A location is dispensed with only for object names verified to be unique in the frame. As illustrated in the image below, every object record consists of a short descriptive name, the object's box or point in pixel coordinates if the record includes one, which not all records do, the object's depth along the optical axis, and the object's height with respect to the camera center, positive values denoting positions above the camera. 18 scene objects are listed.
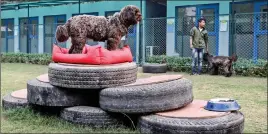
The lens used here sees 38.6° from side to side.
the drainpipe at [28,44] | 19.23 +0.29
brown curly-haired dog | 4.88 +0.31
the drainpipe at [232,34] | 12.55 +0.52
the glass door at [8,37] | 21.46 +0.74
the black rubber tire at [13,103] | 5.15 -0.72
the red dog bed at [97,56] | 4.63 -0.08
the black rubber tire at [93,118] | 4.38 -0.78
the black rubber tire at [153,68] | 11.72 -0.55
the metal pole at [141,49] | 14.55 +0.05
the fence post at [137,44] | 14.70 +0.25
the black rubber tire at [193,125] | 3.81 -0.76
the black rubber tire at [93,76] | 4.38 -0.30
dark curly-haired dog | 10.95 -0.36
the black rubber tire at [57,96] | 4.61 -0.56
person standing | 11.15 +0.24
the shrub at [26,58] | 16.48 -0.37
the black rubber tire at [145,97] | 4.16 -0.52
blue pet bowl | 4.27 -0.62
